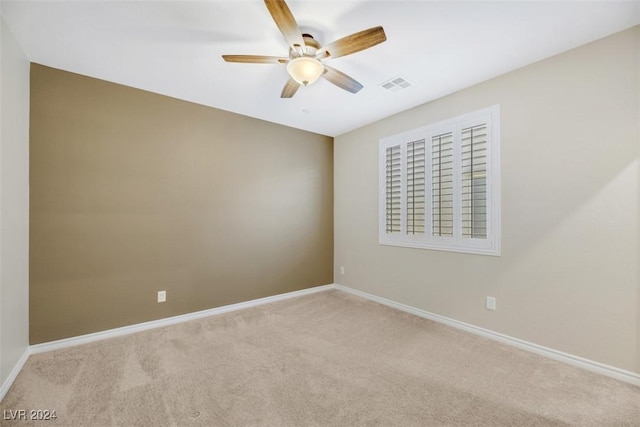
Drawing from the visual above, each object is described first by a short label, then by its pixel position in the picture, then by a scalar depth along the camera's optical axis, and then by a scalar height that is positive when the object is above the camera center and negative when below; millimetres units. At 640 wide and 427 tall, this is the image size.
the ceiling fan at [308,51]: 1688 +1170
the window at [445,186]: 2797 +336
